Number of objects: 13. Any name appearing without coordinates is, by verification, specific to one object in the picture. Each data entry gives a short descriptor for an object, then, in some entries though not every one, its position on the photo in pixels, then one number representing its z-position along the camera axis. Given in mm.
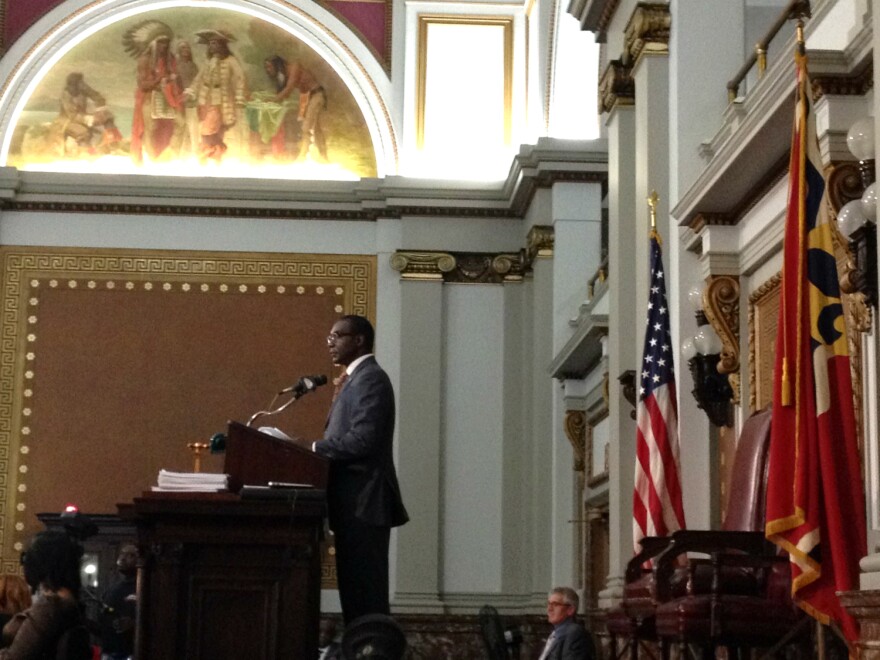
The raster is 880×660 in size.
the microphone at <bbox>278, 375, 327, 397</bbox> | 6223
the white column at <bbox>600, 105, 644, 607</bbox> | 9555
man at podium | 6105
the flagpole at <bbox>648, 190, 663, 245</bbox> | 8836
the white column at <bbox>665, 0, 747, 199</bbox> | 8820
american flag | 8219
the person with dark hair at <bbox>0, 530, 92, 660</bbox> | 4383
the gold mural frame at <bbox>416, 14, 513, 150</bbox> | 16922
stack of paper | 5777
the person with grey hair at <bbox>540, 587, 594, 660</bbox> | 8664
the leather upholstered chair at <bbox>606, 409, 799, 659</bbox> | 6230
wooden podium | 5629
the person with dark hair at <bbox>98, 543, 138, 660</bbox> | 6953
